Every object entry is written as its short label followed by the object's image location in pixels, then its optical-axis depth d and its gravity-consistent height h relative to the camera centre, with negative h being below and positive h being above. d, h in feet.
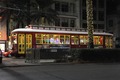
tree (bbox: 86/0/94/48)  55.36 +6.87
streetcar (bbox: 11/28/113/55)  60.87 +1.09
